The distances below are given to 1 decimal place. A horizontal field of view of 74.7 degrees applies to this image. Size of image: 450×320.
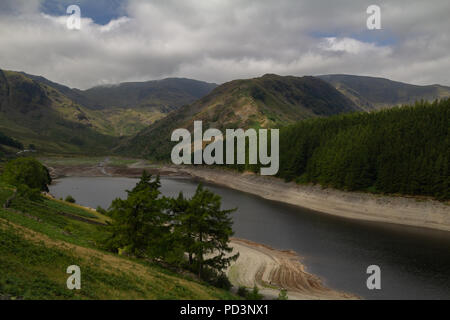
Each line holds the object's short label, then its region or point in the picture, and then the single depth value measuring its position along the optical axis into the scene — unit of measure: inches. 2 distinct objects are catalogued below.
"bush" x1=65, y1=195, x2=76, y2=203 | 3013.8
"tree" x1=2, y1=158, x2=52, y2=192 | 2360.2
